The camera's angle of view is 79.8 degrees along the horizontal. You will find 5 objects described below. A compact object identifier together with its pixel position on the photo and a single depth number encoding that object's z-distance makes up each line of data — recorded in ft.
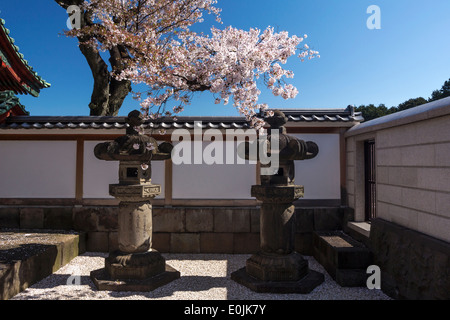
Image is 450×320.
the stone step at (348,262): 16.96
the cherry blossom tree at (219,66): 17.48
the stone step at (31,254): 15.05
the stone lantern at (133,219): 16.67
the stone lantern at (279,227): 16.53
